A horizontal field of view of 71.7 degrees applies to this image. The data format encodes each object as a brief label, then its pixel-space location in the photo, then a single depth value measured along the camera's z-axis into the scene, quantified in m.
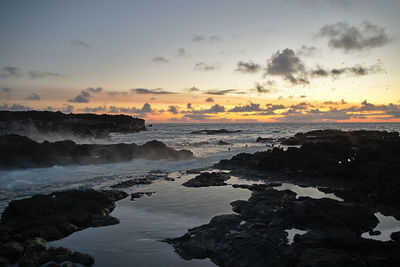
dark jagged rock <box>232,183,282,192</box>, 17.46
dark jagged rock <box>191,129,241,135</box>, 104.66
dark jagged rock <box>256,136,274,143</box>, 68.31
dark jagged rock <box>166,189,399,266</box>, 7.65
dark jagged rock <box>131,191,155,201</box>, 15.80
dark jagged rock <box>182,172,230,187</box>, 18.89
